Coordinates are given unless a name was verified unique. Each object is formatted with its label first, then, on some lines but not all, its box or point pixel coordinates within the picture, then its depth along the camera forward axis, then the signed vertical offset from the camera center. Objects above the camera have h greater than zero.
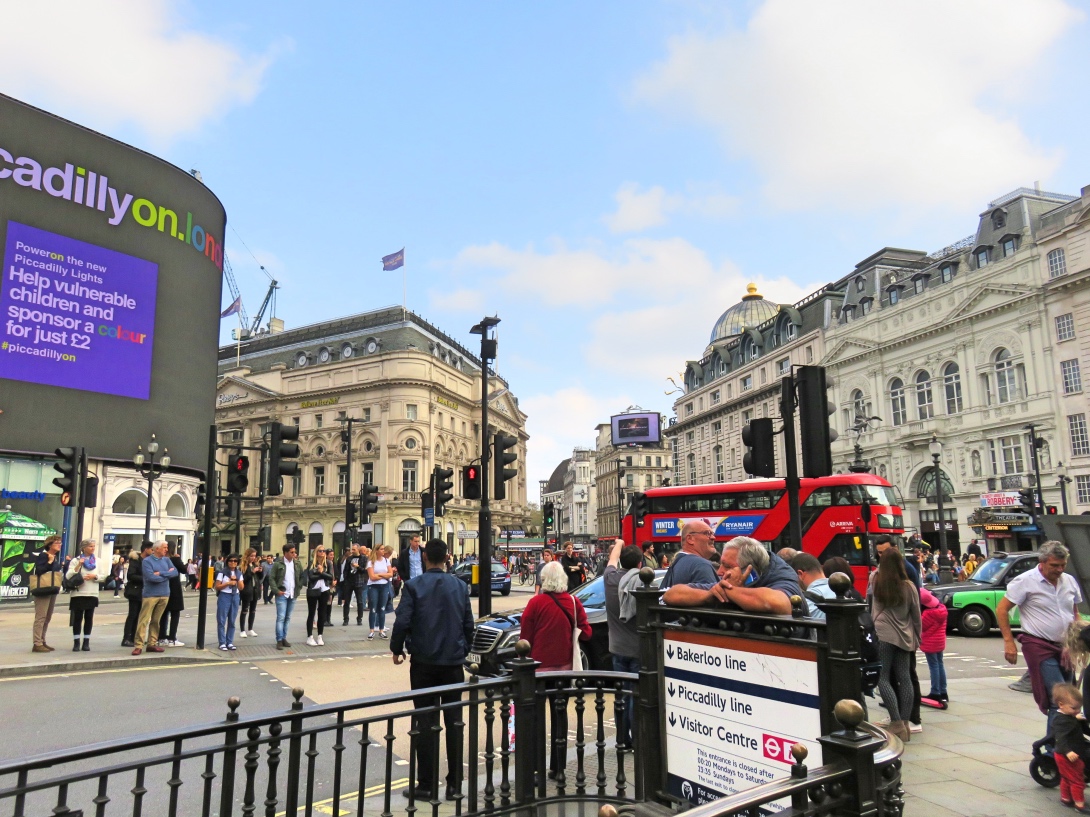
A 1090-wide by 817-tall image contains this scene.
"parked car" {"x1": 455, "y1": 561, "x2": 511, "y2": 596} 31.71 -2.49
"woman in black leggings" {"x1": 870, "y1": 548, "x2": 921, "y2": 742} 7.36 -1.16
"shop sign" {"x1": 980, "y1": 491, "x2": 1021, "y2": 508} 39.56 +0.71
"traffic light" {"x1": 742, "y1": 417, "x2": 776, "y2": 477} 8.90 +0.83
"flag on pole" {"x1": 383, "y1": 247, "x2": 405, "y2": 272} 67.44 +24.22
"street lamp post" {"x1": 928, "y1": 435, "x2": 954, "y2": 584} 24.86 -1.57
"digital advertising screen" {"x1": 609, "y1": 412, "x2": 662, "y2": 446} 92.38 +11.61
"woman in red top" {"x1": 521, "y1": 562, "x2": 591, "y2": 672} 6.52 -0.92
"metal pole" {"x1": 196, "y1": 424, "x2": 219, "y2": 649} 13.66 +0.15
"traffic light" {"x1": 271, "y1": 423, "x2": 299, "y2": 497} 13.56 +1.35
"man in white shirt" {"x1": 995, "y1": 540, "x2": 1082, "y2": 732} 6.48 -0.91
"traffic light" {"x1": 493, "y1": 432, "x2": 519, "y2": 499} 14.99 +1.29
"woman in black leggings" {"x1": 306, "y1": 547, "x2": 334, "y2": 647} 15.17 -1.37
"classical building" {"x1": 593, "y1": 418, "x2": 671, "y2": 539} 114.12 +7.41
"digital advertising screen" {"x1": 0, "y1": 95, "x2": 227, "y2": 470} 33.31 +11.53
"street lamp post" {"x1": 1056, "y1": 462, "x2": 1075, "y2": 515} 34.31 +1.47
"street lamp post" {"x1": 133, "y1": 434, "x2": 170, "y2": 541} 26.17 +2.86
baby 5.21 -1.69
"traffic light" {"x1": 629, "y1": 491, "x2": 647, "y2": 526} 26.84 +0.50
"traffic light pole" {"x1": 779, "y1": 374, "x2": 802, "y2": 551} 8.62 +0.55
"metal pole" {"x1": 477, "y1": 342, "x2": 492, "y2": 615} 14.38 -0.46
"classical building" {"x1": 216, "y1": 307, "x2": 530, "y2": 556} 64.94 +10.38
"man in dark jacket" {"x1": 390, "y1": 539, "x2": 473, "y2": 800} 6.08 -0.89
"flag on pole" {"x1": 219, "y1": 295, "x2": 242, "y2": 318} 76.45 +23.03
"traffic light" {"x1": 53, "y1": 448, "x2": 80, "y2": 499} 16.25 +1.39
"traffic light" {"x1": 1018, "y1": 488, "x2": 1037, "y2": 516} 29.86 +0.54
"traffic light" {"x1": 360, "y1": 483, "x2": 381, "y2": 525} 25.94 +0.91
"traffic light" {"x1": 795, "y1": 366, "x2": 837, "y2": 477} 8.14 +1.07
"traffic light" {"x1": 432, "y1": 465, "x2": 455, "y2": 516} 18.50 +0.93
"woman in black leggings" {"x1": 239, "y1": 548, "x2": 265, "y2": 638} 16.56 -1.54
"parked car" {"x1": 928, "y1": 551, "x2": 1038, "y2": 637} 16.03 -1.84
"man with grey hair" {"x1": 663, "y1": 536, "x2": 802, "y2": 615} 3.58 -0.38
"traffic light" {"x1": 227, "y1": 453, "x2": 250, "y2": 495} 14.03 +1.03
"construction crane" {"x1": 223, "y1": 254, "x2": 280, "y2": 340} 103.69 +30.13
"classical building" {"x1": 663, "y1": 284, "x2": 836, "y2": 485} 64.50 +14.03
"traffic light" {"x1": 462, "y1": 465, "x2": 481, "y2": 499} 15.48 +0.88
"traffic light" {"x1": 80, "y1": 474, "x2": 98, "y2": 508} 16.97 +0.92
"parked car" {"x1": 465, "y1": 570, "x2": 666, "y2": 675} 9.27 -1.56
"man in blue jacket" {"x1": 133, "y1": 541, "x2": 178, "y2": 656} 13.07 -1.11
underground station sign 3.37 -0.96
